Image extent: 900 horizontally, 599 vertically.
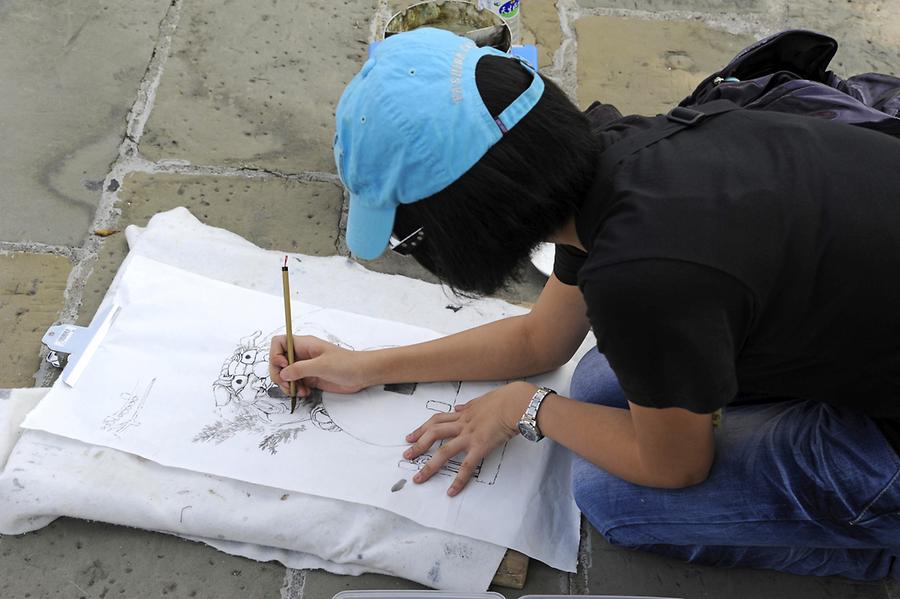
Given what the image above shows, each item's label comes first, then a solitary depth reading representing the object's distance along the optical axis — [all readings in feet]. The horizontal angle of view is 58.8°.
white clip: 4.15
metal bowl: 5.46
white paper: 3.72
